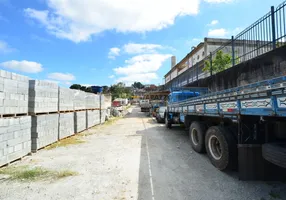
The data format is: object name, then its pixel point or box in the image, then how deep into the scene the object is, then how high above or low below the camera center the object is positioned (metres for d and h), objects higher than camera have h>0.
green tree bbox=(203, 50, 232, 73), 11.68 +2.88
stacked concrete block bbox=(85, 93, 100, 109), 12.57 +0.34
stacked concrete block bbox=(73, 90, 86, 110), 10.43 +0.35
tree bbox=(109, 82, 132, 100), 60.39 +5.09
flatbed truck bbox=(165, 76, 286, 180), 2.79 -0.49
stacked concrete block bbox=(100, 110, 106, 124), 16.25 -0.91
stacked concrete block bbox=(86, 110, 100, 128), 12.34 -0.93
